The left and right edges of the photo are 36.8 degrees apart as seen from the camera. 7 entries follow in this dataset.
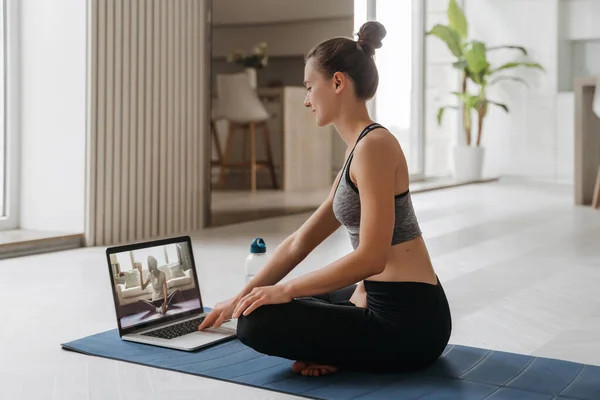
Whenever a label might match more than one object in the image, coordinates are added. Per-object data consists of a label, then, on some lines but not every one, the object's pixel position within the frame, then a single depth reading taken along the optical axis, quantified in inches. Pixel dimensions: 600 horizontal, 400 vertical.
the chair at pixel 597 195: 250.1
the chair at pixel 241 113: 209.5
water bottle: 109.4
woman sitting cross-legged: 78.7
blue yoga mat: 78.2
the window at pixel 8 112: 176.4
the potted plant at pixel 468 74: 364.8
